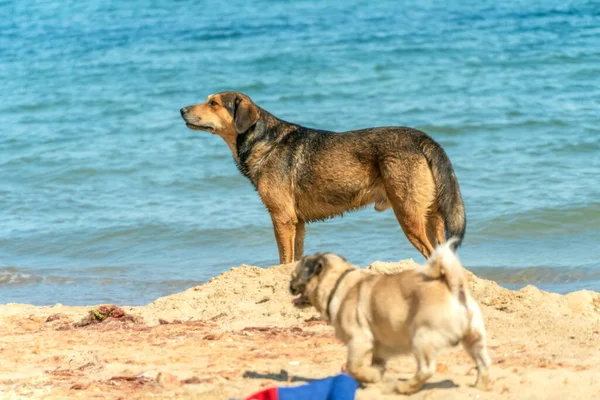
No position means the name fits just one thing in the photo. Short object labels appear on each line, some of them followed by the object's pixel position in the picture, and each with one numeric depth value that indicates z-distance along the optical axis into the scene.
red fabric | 9.78
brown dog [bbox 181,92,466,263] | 16.55
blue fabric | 9.84
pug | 9.65
